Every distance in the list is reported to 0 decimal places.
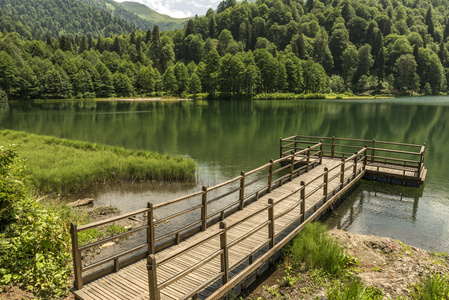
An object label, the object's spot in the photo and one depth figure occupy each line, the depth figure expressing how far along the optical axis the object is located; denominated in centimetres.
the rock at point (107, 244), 1053
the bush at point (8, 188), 729
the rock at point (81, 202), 1456
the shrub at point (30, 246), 696
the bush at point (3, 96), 9388
